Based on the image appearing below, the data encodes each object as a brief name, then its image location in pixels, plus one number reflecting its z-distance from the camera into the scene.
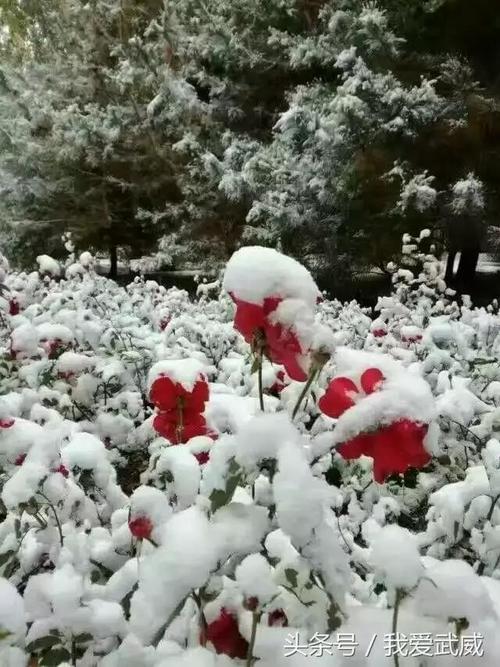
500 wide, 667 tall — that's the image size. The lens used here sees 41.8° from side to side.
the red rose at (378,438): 0.73
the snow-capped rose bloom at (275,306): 0.72
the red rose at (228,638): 0.69
